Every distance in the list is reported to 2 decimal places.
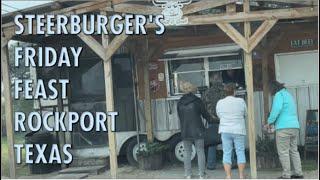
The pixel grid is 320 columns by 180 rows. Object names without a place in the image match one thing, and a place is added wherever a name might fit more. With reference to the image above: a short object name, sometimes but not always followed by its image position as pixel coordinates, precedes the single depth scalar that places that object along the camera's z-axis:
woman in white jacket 9.99
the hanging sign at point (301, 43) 13.23
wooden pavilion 10.23
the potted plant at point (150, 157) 12.53
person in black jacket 10.56
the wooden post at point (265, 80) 12.70
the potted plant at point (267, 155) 11.52
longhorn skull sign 10.52
